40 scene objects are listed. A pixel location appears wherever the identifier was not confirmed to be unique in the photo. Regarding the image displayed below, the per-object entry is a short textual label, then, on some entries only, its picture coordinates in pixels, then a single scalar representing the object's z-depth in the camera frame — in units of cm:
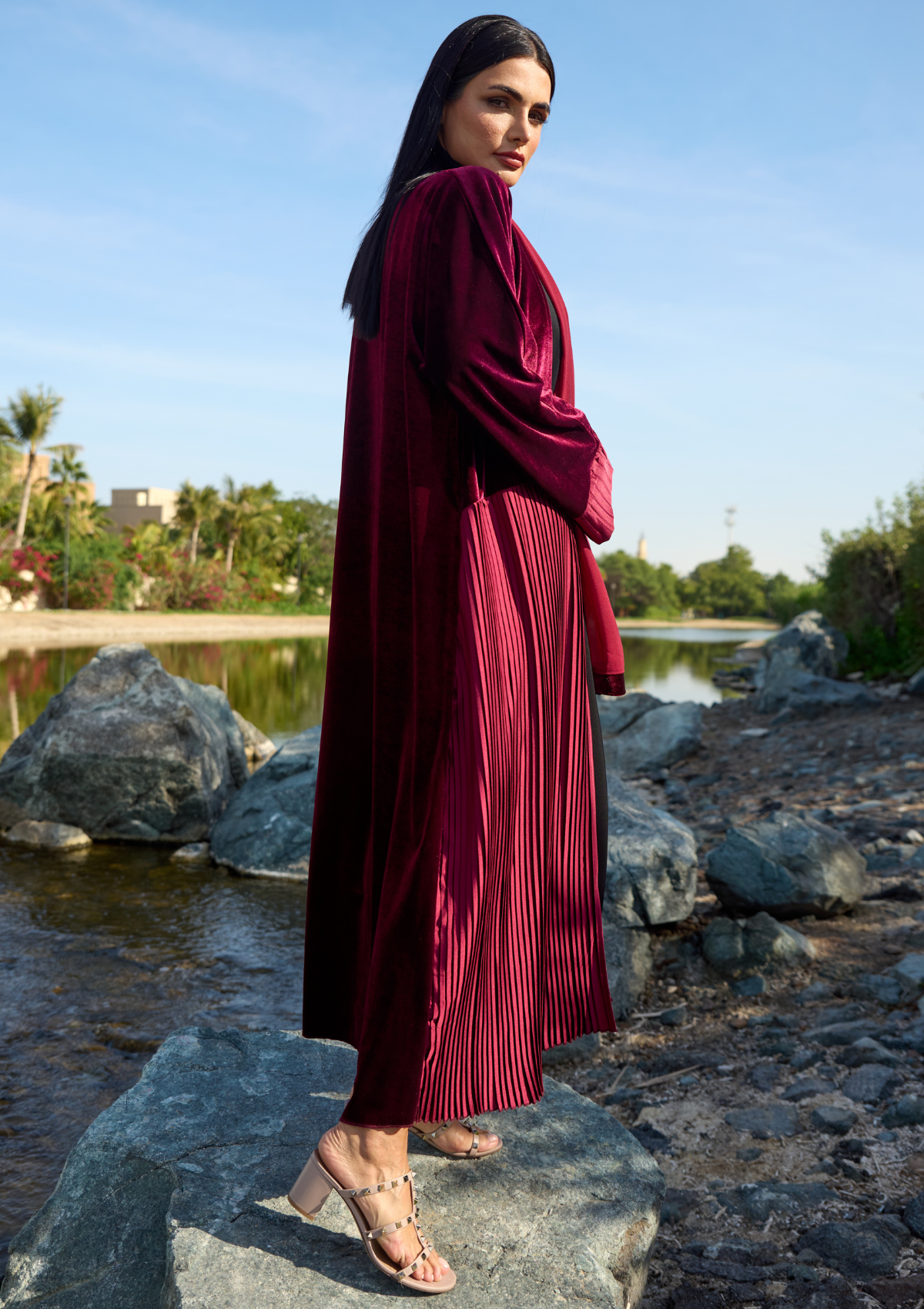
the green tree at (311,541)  4931
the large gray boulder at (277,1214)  154
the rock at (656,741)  819
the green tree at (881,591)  1177
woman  158
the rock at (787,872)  368
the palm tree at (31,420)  3388
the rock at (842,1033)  280
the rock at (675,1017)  318
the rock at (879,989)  302
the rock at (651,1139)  241
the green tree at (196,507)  4406
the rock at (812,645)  1233
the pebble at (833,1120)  236
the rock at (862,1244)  184
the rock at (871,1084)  247
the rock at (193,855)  545
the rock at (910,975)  303
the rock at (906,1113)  233
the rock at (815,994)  312
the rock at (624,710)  934
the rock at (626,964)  333
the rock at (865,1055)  263
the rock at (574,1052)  309
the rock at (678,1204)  210
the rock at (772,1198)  207
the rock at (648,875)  362
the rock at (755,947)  339
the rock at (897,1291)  173
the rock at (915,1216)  194
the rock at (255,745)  834
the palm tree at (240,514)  4547
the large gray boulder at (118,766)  575
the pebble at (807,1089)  254
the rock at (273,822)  525
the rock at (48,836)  552
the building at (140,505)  6053
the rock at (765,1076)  265
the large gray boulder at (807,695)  936
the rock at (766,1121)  241
